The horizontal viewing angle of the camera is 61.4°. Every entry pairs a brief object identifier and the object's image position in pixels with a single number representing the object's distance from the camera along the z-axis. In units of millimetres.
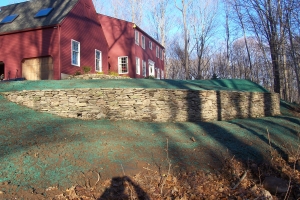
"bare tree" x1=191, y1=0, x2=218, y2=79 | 32062
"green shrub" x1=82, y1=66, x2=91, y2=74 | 15430
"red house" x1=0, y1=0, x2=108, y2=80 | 14383
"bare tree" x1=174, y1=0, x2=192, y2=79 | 26859
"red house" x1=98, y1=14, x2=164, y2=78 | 21047
